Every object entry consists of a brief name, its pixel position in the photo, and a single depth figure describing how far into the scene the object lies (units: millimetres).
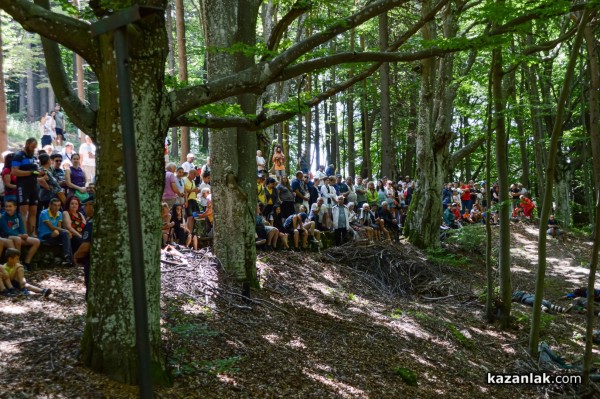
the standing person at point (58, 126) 20766
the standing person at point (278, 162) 16250
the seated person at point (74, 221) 9398
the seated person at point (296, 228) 13344
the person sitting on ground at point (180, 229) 11055
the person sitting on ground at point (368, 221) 16109
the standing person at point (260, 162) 13841
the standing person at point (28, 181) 9094
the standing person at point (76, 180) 10312
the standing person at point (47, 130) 19062
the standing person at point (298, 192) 14570
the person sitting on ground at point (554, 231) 22344
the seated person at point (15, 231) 8617
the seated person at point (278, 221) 13109
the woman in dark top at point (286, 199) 13805
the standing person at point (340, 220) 14469
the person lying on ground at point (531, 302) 13539
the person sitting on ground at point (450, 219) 20703
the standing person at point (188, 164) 13438
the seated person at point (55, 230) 9227
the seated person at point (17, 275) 7766
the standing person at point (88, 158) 15102
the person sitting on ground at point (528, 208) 25812
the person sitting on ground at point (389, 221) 16812
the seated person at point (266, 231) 12280
